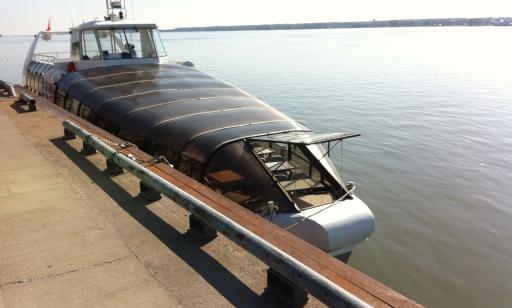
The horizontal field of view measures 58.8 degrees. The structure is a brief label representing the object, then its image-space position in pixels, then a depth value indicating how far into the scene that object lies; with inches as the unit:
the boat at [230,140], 312.2
